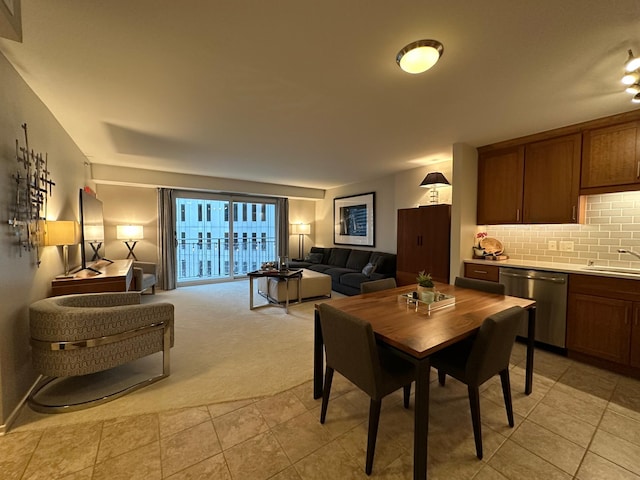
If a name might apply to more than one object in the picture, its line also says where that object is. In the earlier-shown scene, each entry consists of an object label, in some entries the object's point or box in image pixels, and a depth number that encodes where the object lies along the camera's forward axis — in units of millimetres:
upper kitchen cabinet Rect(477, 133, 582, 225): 2824
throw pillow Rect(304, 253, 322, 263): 6738
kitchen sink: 2548
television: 3102
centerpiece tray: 1851
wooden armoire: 3647
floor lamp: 7387
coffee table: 4156
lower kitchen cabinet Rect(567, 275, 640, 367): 2299
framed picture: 5863
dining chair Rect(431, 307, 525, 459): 1454
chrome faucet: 2563
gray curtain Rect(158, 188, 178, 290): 5445
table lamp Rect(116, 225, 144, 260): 4871
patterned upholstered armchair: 1822
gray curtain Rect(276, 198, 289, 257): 7020
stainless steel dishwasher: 2680
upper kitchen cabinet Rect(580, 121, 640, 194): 2457
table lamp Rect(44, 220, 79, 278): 2291
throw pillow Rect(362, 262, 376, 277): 4817
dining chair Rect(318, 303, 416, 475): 1378
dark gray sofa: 4840
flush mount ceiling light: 1581
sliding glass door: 6102
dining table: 1268
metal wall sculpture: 1922
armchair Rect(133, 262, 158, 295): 4270
